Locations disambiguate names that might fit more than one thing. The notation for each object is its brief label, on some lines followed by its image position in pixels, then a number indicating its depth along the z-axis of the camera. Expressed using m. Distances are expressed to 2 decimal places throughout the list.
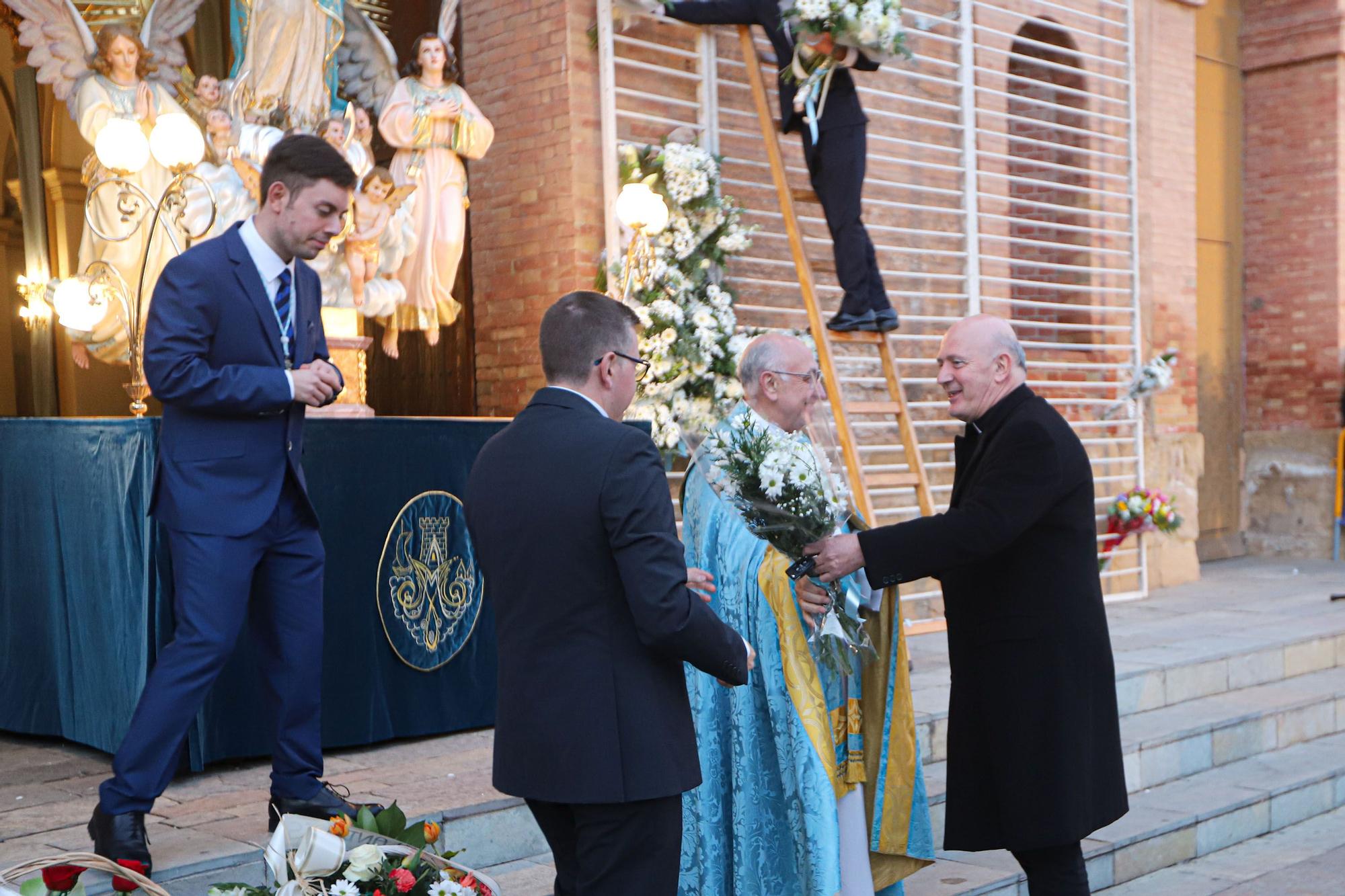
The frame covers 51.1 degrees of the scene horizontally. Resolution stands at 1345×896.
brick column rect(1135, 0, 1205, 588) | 10.98
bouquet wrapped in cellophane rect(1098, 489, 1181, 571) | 9.91
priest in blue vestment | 3.71
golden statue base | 6.45
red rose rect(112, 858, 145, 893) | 2.54
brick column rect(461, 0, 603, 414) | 7.45
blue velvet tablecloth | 4.79
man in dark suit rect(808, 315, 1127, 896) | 3.57
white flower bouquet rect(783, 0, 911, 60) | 7.11
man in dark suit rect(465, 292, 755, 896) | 2.64
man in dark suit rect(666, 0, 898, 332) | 7.60
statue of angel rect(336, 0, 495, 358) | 6.78
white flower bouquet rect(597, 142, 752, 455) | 7.29
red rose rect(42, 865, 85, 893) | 2.46
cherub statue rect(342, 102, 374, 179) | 6.48
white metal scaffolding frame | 8.05
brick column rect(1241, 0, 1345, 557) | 13.01
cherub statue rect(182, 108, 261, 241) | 6.22
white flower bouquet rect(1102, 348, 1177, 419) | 10.12
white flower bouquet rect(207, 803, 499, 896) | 2.58
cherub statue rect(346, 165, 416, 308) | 6.59
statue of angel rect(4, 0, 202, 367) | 5.98
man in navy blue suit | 3.61
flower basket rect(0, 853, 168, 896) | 2.47
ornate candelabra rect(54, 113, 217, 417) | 5.52
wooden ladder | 7.42
